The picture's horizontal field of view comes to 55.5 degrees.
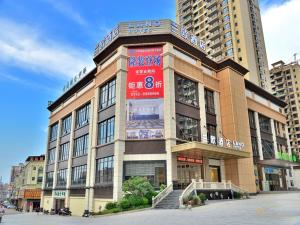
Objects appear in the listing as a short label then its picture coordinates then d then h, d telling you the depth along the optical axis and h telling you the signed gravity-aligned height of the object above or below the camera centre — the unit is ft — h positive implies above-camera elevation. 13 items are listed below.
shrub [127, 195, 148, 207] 86.07 -4.66
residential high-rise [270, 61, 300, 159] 318.86 +107.10
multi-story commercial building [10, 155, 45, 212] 245.16 +5.95
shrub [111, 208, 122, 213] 85.10 -7.15
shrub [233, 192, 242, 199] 105.49 -3.95
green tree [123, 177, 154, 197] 90.02 -0.54
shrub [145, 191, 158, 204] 89.39 -3.09
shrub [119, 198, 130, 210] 85.81 -5.76
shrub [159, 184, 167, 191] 94.32 -0.70
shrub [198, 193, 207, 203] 86.96 -3.74
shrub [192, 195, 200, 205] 84.28 -4.48
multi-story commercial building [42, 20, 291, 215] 103.60 +26.01
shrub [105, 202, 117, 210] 91.88 -6.16
